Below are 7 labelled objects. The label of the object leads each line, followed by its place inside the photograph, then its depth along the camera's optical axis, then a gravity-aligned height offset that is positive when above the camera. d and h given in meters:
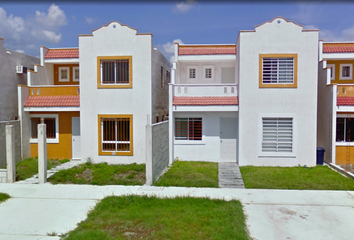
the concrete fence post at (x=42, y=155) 11.18 -1.67
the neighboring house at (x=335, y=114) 13.62 -0.01
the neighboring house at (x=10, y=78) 14.56 +1.92
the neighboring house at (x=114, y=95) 14.04 +0.93
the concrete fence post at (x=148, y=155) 10.66 -1.57
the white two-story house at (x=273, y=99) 13.36 +0.74
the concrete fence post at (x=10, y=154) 11.17 -1.62
